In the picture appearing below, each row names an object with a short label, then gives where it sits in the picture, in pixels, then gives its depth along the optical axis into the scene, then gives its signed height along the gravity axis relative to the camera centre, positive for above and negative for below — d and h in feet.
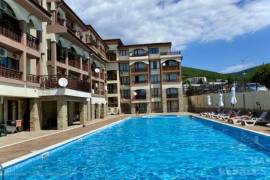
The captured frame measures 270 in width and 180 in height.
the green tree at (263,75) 136.39 +16.31
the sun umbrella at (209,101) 87.31 -0.26
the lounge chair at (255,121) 46.17 -4.90
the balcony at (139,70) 121.32 +18.89
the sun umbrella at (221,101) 73.64 -0.34
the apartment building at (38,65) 40.93 +9.86
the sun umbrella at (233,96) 63.53 +1.04
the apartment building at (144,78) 118.54 +13.92
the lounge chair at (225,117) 58.51 -4.99
